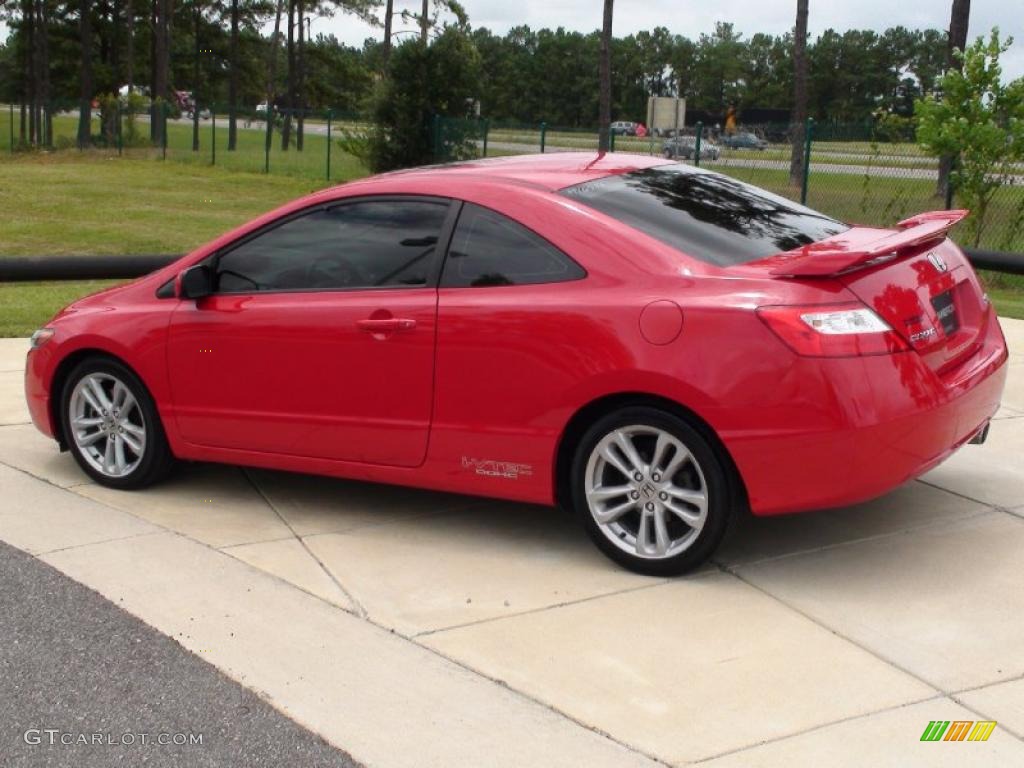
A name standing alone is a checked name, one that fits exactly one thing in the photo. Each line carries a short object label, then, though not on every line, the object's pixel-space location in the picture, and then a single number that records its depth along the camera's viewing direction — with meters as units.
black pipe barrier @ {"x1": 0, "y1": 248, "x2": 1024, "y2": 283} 11.51
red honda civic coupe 4.88
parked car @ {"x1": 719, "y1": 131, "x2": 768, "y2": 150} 22.11
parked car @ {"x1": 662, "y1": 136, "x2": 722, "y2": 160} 23.16
